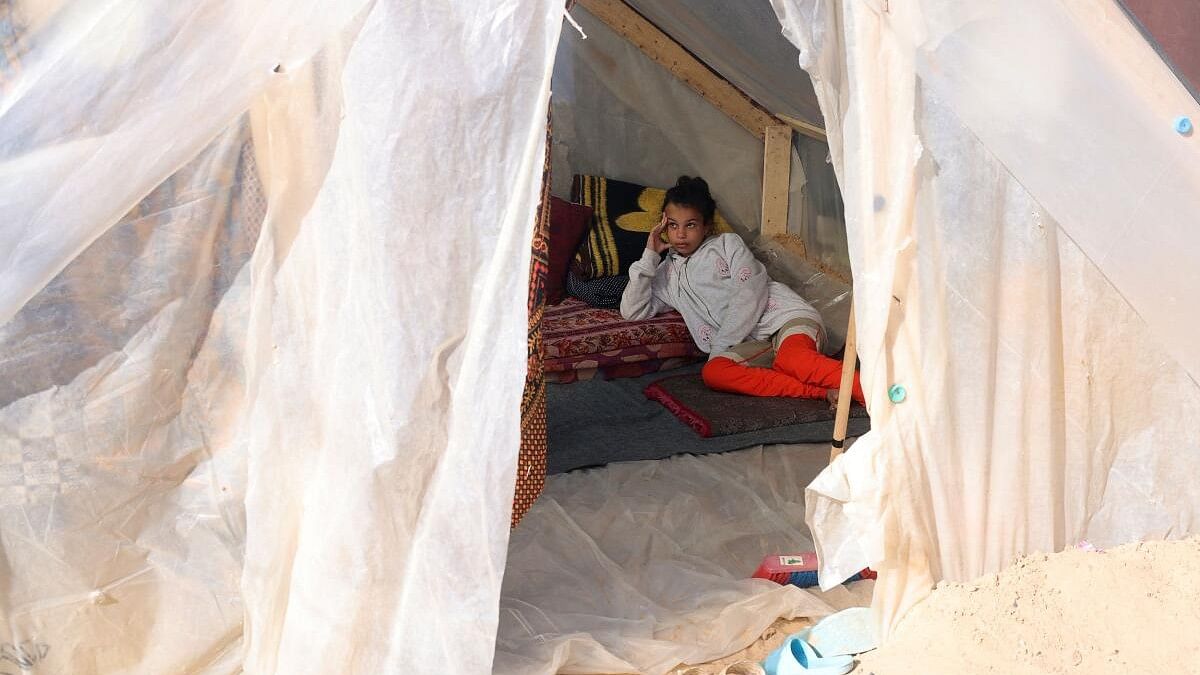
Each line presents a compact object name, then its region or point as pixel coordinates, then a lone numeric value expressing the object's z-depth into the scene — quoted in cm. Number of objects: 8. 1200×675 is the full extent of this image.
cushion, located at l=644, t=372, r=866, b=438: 356
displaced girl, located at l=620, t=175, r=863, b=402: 386
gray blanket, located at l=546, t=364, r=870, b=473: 340
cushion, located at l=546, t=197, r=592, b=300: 472
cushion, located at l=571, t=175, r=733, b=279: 473
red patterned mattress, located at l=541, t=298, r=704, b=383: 409
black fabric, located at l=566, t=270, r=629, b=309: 461
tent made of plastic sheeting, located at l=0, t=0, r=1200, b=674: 186
